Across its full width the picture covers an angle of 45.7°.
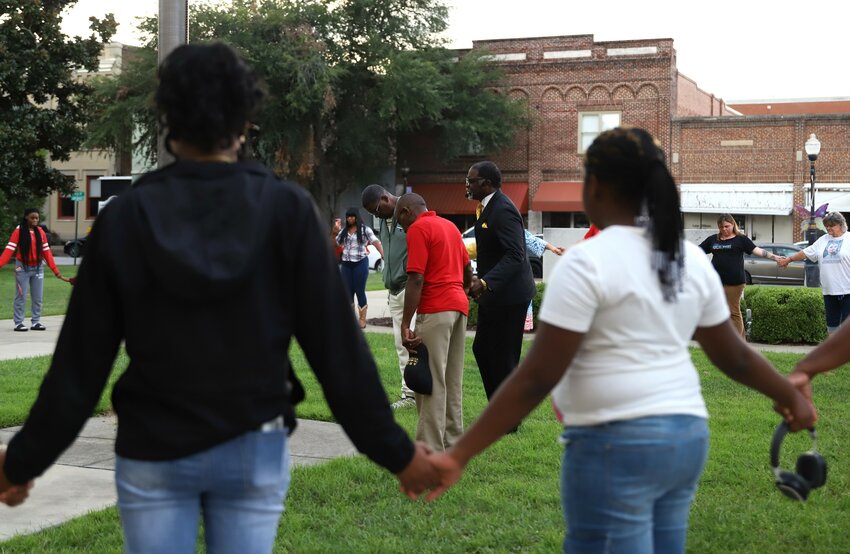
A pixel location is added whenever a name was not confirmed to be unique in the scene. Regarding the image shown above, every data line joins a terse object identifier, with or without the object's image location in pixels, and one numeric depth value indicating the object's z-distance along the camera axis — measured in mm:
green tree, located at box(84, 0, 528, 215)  39875
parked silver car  28984
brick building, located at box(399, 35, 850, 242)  41000
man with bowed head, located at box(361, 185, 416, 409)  8297
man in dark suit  7219
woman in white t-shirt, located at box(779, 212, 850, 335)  11594
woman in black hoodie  2340
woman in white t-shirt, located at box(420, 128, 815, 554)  2590
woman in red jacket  14797
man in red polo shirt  6500
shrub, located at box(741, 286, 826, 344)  14242
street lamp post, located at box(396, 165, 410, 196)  45156
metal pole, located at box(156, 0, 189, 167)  5984
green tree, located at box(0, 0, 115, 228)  33344
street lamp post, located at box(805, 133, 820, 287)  26234
